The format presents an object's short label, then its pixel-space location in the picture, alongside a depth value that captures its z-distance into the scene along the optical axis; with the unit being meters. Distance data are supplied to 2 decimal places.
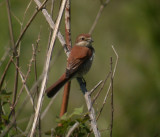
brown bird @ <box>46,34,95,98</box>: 7.21
